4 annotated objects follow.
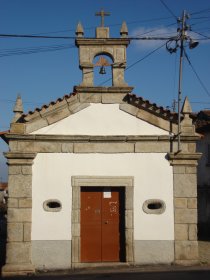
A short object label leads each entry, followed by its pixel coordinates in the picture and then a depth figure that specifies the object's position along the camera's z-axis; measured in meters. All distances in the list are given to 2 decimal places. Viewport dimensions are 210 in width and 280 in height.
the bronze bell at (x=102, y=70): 11.37
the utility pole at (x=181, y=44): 10.38
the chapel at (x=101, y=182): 10.16
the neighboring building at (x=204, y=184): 19.58
